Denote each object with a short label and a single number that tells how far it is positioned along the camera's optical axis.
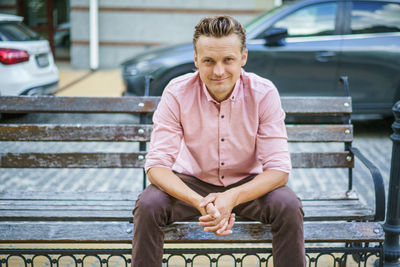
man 2.50
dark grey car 6.57
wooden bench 2.72
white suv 7.15
